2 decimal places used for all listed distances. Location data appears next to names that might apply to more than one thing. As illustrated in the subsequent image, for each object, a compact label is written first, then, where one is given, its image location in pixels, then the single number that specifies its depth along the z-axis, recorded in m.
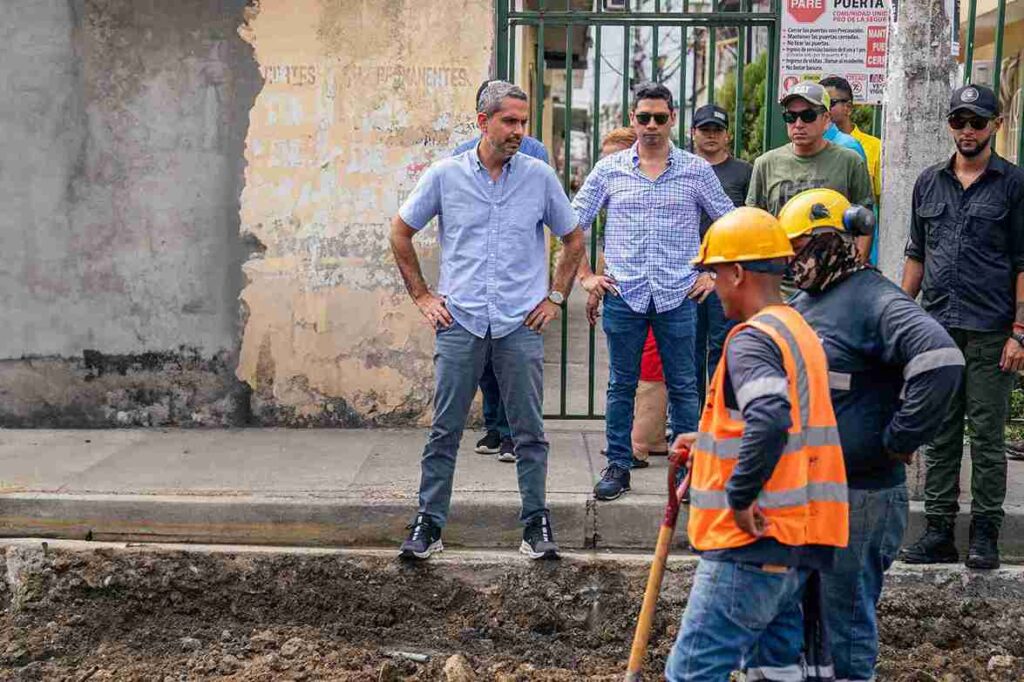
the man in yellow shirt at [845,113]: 7.10
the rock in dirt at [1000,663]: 5.13
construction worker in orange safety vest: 3.52
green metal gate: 7.36
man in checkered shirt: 6.49
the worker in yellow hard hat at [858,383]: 3.99
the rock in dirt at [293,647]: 5.18
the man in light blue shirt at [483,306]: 5.88
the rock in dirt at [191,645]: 5.32
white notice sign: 7.35
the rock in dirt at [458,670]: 4.98
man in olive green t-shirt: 6.30
